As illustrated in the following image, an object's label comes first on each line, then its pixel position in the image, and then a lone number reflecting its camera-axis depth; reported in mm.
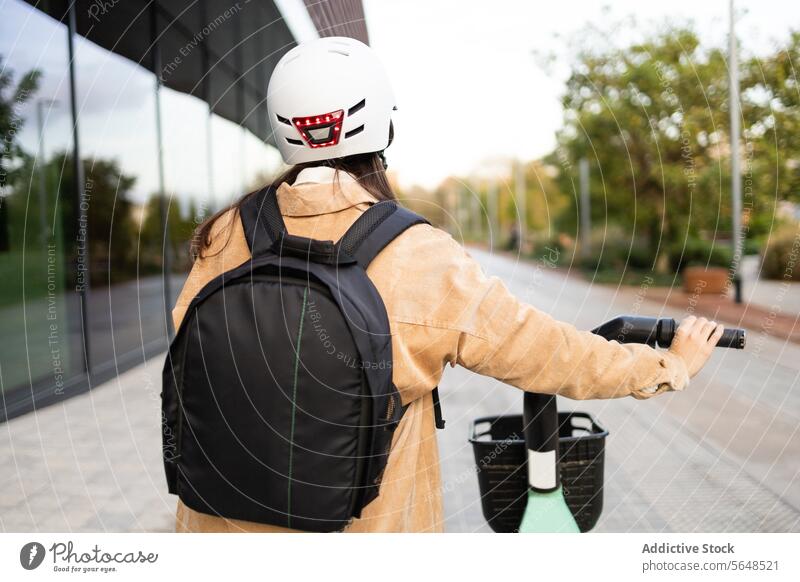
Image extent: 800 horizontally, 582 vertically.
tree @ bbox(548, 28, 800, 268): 13456
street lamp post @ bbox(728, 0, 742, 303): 8820
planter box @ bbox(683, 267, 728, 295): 14750
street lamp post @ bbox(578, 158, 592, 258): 20594
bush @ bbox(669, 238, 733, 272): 18984
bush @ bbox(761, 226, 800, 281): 17352
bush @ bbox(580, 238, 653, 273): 21156
